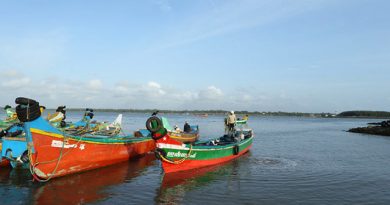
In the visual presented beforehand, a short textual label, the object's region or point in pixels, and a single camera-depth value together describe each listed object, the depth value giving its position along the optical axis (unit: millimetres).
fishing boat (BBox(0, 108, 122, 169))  14055
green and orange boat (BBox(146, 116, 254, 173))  14227
